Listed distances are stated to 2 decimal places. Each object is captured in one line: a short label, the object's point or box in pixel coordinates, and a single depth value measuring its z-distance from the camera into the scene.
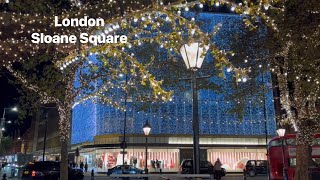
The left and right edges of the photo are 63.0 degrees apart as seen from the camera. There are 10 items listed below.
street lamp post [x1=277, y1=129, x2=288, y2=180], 17.52
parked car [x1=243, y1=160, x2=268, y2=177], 27.87
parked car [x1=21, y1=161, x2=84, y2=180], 16.73
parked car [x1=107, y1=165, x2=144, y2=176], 25.62
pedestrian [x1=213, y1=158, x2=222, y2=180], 19.39
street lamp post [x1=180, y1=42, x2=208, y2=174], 5.16
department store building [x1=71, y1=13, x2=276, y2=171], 34.72
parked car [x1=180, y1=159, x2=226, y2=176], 25.14
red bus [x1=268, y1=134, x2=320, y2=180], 18.47
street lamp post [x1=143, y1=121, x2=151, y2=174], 15.92
